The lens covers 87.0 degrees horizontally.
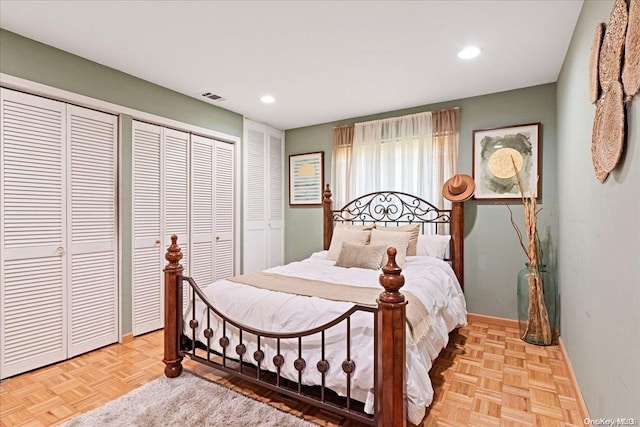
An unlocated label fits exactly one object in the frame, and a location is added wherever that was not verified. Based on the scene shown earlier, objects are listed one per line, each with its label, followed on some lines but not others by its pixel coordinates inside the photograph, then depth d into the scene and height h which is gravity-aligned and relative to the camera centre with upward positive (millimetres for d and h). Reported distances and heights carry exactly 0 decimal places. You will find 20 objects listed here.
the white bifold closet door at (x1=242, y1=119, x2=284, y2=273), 4477 +243
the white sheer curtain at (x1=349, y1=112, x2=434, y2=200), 3939 +715
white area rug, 1898 -1167
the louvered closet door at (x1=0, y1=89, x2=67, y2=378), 2432 -138
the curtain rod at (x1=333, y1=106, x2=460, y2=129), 3766 +1192
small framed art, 4793 +525
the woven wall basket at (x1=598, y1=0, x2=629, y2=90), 1300 +709
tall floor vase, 3039 -852
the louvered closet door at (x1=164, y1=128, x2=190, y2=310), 3508 +253
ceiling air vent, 3644 +1306
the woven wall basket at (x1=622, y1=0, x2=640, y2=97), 1141 +569
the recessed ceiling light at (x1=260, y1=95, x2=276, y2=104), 3740 +1299
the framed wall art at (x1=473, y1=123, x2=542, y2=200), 3398 +556
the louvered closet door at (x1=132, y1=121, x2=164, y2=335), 3250 -161
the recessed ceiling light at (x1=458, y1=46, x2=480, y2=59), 2612 +1285
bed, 1619 -679
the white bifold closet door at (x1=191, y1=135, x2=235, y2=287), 3820 +60
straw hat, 3537 +275
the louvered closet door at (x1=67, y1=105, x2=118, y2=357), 2801 -139
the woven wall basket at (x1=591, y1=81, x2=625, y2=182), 1318 +361
